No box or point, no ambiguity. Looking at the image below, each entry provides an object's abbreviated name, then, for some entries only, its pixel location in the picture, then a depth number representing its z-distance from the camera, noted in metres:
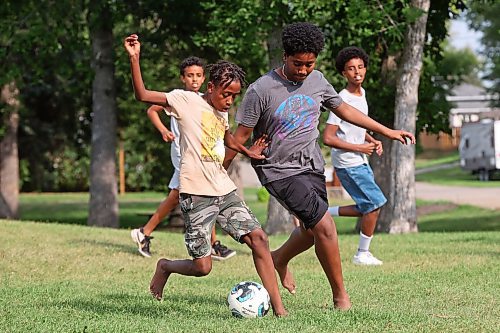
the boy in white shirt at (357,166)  21.86
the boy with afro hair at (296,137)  15.20
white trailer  96.19
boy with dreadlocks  15.06
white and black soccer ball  14.62
